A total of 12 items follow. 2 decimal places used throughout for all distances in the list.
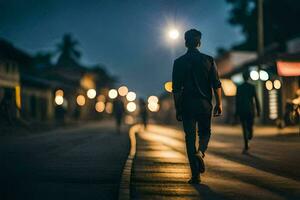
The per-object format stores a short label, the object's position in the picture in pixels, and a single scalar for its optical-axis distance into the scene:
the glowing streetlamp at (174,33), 32.72
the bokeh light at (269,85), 25.19
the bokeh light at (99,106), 95.14
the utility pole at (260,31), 25.53
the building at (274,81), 24.18
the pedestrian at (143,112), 32.09
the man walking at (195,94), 6.82
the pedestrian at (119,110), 25.97
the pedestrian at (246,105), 12.43
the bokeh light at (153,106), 72.53
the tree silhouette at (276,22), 55.28
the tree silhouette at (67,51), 92.62
